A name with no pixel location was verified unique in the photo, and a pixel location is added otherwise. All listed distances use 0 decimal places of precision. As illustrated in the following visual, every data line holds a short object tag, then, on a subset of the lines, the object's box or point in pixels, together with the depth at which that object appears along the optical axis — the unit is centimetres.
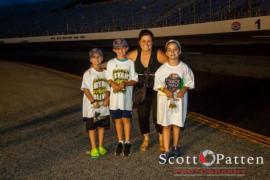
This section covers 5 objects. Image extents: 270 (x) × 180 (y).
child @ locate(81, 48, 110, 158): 498
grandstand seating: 3003
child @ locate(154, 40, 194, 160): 471
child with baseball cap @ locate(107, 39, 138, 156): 497
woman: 496
